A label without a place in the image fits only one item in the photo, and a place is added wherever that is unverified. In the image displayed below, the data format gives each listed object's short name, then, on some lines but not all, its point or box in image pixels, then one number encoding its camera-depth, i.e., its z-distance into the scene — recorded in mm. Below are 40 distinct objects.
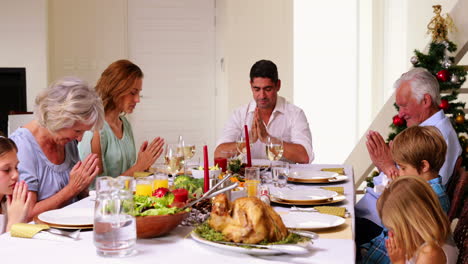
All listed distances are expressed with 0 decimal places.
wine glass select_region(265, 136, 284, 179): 2697
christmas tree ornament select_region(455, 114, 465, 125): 3904
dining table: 1452
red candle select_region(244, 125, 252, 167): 2848
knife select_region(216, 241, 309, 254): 1435
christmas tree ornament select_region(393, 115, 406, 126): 4113
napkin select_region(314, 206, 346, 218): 1952
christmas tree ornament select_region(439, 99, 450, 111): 3953
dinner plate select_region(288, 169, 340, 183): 2678
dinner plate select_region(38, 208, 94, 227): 1755
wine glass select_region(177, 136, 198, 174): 2648
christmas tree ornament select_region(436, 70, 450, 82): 3936
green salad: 1631
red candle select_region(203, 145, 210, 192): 2129
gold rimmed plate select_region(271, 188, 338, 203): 2160
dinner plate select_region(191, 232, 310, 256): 1441
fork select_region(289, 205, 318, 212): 2012
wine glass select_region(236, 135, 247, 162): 2965
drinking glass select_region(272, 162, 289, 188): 2391
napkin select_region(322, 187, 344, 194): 2406
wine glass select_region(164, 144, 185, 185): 2520
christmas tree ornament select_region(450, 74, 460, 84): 3992
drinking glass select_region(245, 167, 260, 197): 2043
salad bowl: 1583
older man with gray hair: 2719
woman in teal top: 3227
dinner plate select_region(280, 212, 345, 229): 1732
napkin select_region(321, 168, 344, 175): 2988
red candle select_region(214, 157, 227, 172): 2762
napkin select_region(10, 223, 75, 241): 1639
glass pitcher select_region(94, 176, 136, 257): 1425
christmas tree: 3936
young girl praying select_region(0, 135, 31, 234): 1912
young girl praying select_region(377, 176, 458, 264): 1810
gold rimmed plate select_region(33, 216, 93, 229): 1736
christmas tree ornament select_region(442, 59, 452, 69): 4031
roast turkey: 1468
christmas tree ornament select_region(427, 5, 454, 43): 4125
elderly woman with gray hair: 2289
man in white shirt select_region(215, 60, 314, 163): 3762
